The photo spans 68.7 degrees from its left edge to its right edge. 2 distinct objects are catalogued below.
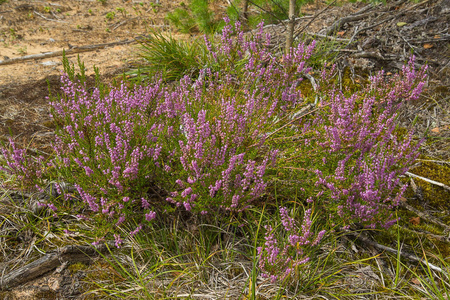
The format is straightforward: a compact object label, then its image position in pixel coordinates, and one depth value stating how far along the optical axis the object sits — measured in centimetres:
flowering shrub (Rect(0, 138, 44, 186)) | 225
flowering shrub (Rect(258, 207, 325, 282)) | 192
